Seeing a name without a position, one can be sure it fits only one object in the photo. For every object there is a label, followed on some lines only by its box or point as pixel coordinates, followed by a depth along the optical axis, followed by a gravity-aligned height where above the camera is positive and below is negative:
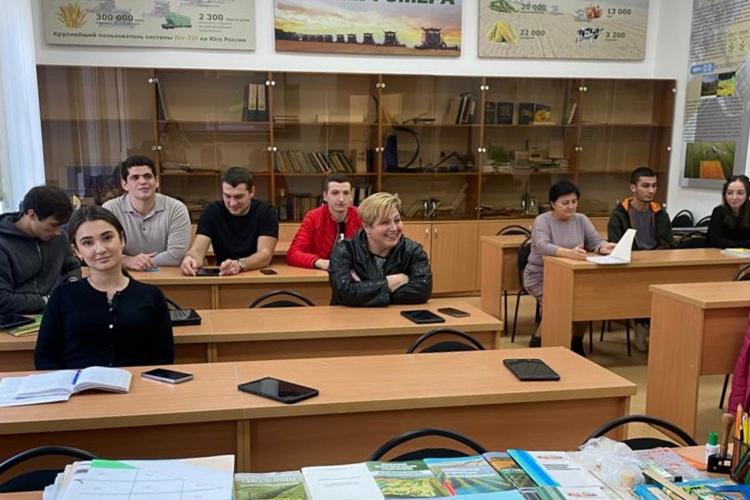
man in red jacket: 4.34 -0.53
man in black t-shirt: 4.17 -0.55
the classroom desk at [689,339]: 3.23 -0.97
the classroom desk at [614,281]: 4.45 -0.93
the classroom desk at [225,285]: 3.83 -0.84
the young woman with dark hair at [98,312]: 2.47 -0.64
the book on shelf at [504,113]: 6.91 +0.35
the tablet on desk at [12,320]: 2.91 -0.80
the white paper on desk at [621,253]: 4.38 -0.72
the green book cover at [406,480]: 1.45 -0.77
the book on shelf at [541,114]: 7.03 +0.34
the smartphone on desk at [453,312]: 3.16 -0.81
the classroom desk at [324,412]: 1.99 -0.84
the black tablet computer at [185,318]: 3.01 -0.81
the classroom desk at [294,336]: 2.87 -0.85
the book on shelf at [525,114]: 6.98 +0.34
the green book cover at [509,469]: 1.52 -0.78
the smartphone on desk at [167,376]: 2.24 -0.80
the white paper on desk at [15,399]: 2.02 -0.79
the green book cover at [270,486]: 1.44 -0.77
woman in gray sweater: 4.89 -0.68
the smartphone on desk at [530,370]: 2.32 -0.81
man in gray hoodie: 3.02 -0.51
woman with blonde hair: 3.25 -0.61
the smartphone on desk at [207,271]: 3.92 -0.77
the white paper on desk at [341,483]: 1.43 -0.76
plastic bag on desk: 1.55 -0.79
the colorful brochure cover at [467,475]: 1.49 -0.78
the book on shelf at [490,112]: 6.85 +0.35
